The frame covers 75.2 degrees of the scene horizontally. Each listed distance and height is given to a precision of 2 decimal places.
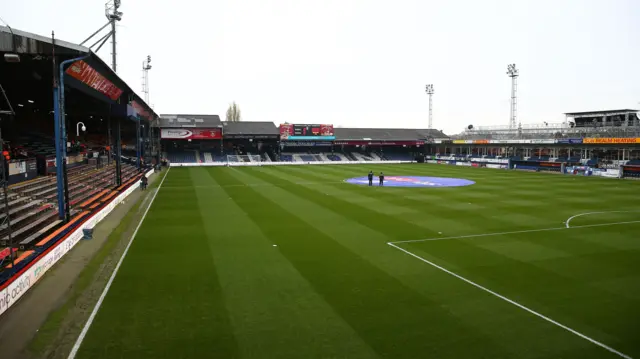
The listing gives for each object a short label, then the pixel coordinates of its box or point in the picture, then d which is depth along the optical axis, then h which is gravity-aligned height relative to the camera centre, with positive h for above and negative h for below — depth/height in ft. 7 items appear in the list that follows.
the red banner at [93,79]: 66.59 +13.79
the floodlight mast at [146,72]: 177.93 +36.77
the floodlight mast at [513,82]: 211.82 +37.15
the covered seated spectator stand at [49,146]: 49.70 +2.14
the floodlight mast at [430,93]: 257.14 +38.10
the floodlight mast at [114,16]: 109.30 +36.64
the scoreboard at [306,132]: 260.62 +13.95
